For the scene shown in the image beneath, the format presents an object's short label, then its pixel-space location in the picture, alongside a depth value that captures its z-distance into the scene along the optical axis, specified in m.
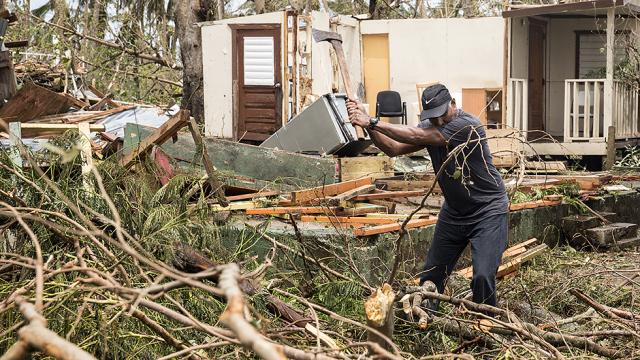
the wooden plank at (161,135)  7.88
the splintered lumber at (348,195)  8.43
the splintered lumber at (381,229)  7.75
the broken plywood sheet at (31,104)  11.98
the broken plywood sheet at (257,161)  9.93
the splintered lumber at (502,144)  14.01
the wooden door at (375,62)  18.56
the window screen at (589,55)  17.69
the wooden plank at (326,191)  8.60
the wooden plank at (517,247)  9.37
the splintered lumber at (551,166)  12.87
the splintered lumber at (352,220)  8.16
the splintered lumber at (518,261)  8.80
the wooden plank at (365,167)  10.62
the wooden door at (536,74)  16.98
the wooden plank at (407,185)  10.65
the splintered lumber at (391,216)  8.38
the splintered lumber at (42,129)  8.44
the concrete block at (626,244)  10.73
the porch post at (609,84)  14.91
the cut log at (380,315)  3.93
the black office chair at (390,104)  15.92
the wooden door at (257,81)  16.69
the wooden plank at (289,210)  8.32
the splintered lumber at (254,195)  8.88
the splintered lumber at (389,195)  9.24
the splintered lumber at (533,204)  10.00
